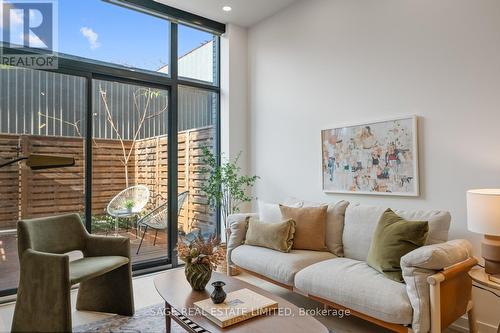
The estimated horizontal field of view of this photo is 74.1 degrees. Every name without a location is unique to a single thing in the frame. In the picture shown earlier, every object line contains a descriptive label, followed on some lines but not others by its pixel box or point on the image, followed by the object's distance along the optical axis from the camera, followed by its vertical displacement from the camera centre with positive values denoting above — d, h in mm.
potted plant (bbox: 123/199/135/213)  3873 -366
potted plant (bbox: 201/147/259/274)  4070 -158
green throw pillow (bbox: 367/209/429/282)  2273 -522
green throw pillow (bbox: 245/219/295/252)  3061 -605
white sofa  1986 -762
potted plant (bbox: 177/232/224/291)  2150 -567
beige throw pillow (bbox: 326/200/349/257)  3049 -532
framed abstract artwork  2879 +116
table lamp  2068 -344
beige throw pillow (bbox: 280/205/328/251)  3082 -545
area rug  2457 -1166
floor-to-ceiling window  3207 +542
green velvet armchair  2170 -717
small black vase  1942 -723
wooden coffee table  1709 -798
